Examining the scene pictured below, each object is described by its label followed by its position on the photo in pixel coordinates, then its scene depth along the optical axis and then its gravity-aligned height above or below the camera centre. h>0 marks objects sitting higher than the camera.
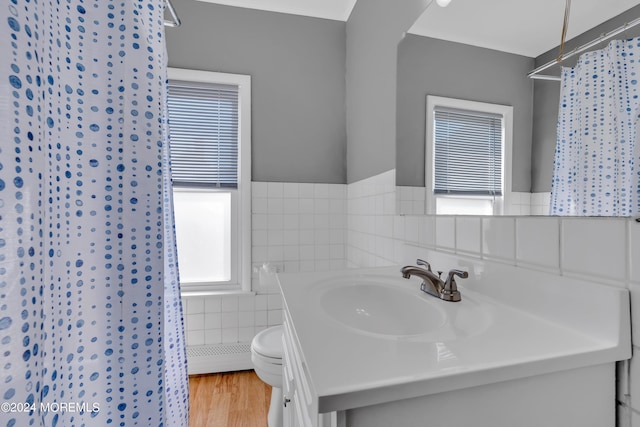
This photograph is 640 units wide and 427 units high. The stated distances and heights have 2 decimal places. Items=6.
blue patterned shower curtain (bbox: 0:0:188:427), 0.39 -0.01
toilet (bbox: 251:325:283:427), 1.36 -0.76
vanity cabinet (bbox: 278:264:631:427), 0.43 -0.26
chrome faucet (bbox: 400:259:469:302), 0.83 -0.23
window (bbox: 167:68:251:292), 2.05 +0.23
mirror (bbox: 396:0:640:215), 0.67 +0.43
